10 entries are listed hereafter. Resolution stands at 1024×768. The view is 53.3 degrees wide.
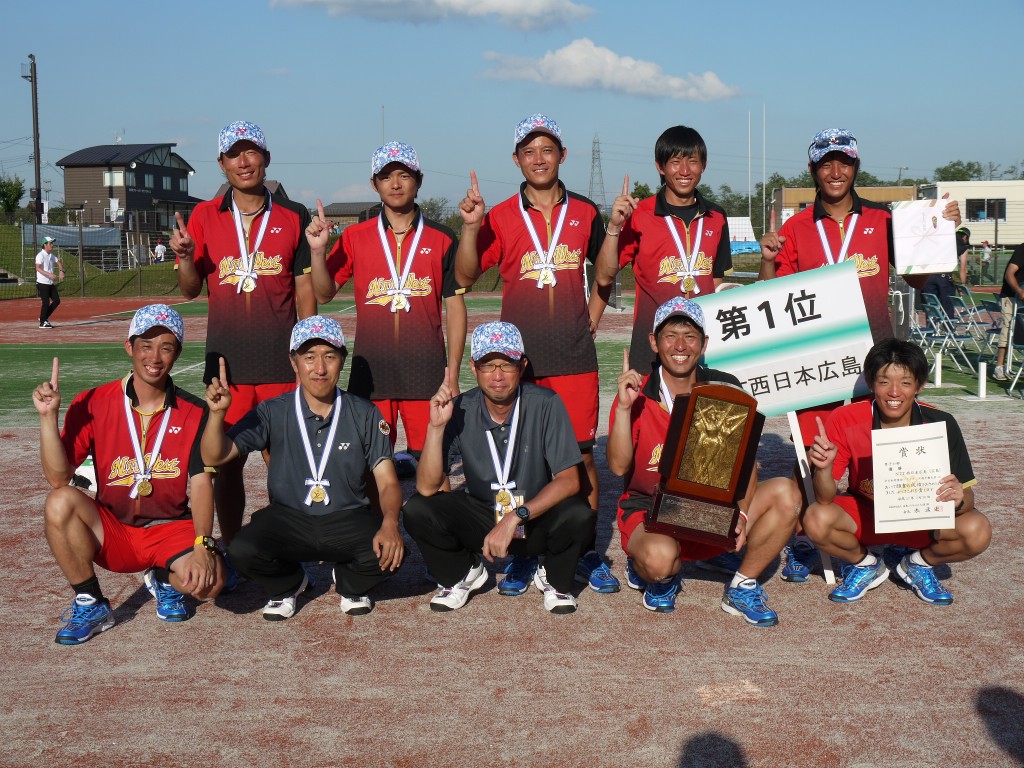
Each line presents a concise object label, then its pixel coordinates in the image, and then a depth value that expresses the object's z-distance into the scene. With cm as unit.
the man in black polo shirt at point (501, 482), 518
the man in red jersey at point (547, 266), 589
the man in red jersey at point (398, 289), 600
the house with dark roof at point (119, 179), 6278
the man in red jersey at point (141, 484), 488
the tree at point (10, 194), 5400
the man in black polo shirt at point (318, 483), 509
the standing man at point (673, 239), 594
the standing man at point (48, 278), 2256
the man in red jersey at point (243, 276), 577
